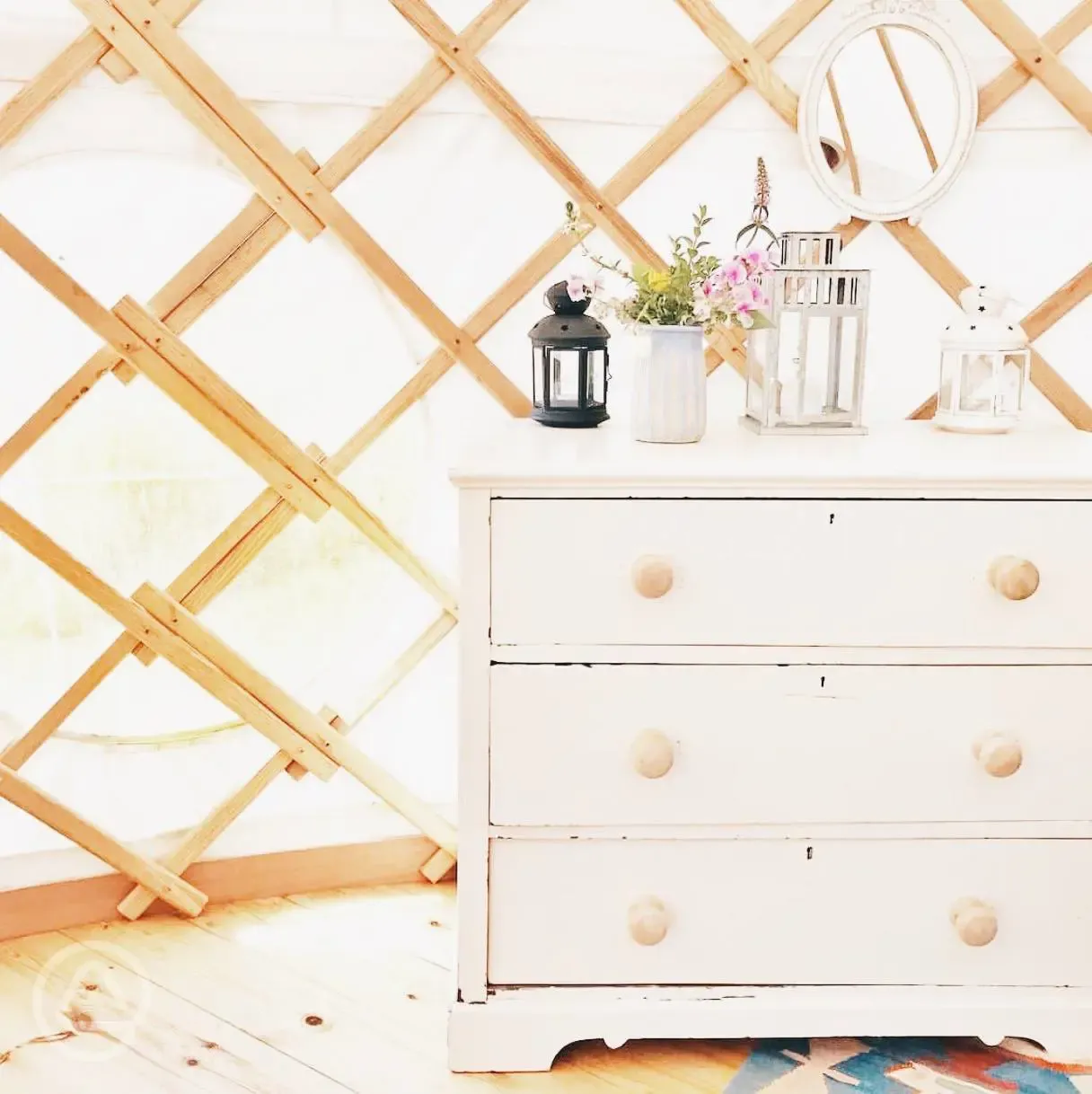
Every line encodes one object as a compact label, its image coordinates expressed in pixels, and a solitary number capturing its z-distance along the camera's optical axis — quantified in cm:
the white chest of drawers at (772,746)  140
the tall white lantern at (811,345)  164
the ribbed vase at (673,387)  155
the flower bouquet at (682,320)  154
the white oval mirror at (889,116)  179
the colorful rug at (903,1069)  148
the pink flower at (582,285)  160
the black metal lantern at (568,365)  166
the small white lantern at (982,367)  168
